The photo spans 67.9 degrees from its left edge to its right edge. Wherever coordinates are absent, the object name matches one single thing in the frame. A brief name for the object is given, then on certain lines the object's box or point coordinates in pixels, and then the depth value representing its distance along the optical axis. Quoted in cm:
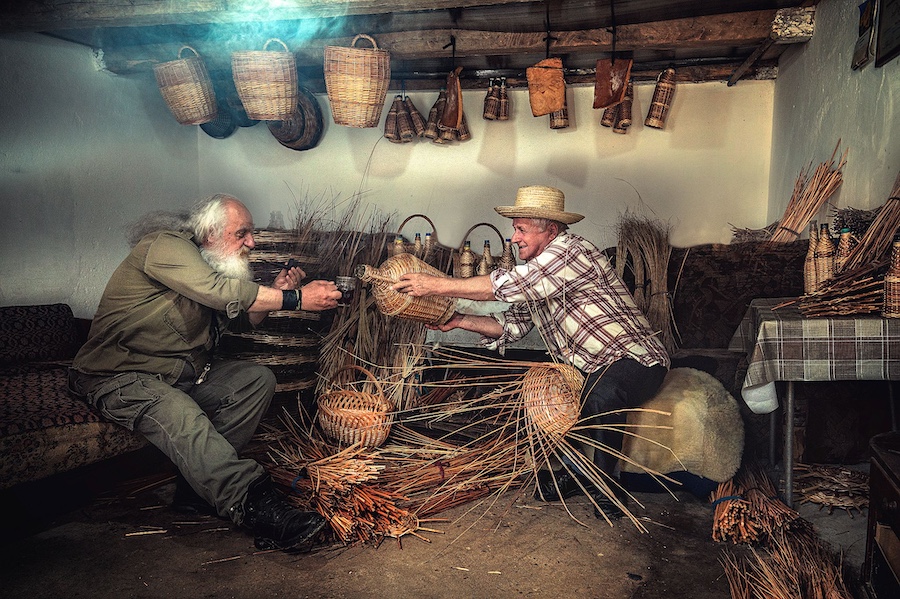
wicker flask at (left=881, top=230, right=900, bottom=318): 232
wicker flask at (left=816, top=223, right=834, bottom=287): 290
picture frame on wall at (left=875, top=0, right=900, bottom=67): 285
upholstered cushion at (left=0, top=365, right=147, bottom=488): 239
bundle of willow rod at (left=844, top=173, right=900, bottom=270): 261
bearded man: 256
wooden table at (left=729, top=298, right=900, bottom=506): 244
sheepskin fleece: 297
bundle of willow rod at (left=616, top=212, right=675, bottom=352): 415
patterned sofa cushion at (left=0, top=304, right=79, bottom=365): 345
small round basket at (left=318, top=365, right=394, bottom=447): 344
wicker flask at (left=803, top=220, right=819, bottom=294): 299
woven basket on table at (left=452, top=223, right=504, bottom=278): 481
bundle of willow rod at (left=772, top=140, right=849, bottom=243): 368
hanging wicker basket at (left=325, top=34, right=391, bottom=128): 378
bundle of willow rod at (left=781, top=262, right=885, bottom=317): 246
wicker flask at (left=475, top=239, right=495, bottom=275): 478
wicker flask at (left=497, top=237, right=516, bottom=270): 486
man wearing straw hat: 292
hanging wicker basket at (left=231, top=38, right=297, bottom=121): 386
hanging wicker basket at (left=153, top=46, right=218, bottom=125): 421
